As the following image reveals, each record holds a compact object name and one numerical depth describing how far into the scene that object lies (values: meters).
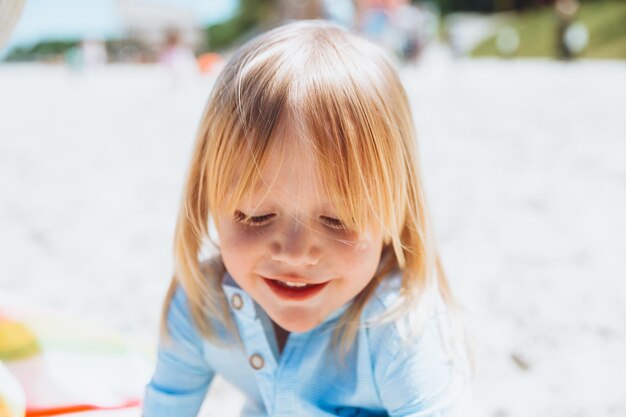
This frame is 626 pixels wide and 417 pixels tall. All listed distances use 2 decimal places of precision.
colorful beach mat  1.31
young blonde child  0.91
